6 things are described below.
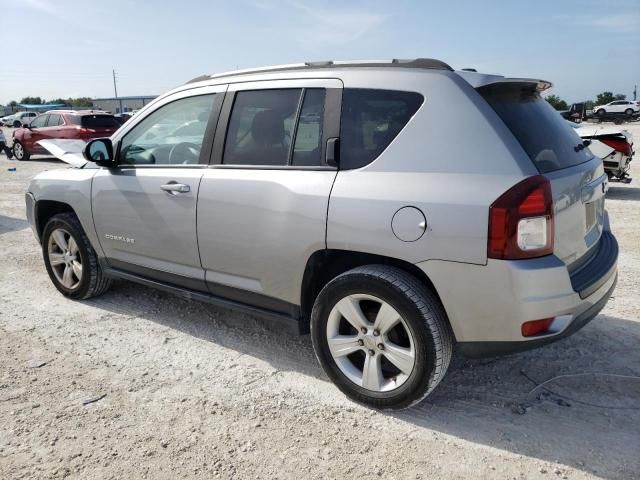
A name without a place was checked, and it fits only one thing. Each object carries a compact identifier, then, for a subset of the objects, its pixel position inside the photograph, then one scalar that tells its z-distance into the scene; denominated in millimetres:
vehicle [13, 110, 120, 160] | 16562
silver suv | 2564
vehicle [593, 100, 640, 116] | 40344
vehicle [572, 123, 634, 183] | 9242
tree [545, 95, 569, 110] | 39831
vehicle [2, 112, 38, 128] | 49906
